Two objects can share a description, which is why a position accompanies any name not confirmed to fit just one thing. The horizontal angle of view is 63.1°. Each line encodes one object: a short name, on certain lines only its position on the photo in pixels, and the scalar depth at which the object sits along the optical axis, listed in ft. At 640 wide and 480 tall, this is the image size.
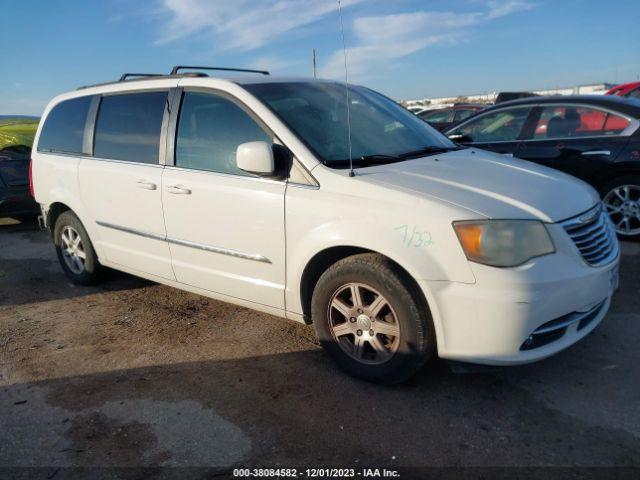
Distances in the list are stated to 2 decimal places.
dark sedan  18.08
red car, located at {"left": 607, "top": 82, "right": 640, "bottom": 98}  41.73
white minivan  8.56
